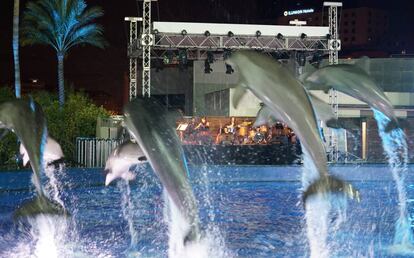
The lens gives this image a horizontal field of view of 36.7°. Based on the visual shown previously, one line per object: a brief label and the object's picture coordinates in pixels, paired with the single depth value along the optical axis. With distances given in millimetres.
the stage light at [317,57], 25336
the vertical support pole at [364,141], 23734
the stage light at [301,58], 25234
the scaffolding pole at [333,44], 22622
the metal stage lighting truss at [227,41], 23797
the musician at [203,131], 30753
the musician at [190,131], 29281
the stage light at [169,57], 25578
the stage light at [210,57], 25625
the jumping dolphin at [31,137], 6352
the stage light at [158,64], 27933
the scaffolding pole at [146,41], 23516
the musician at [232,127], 31856
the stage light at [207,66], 26553
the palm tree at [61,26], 29922
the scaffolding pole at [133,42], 24938
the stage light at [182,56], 24844
